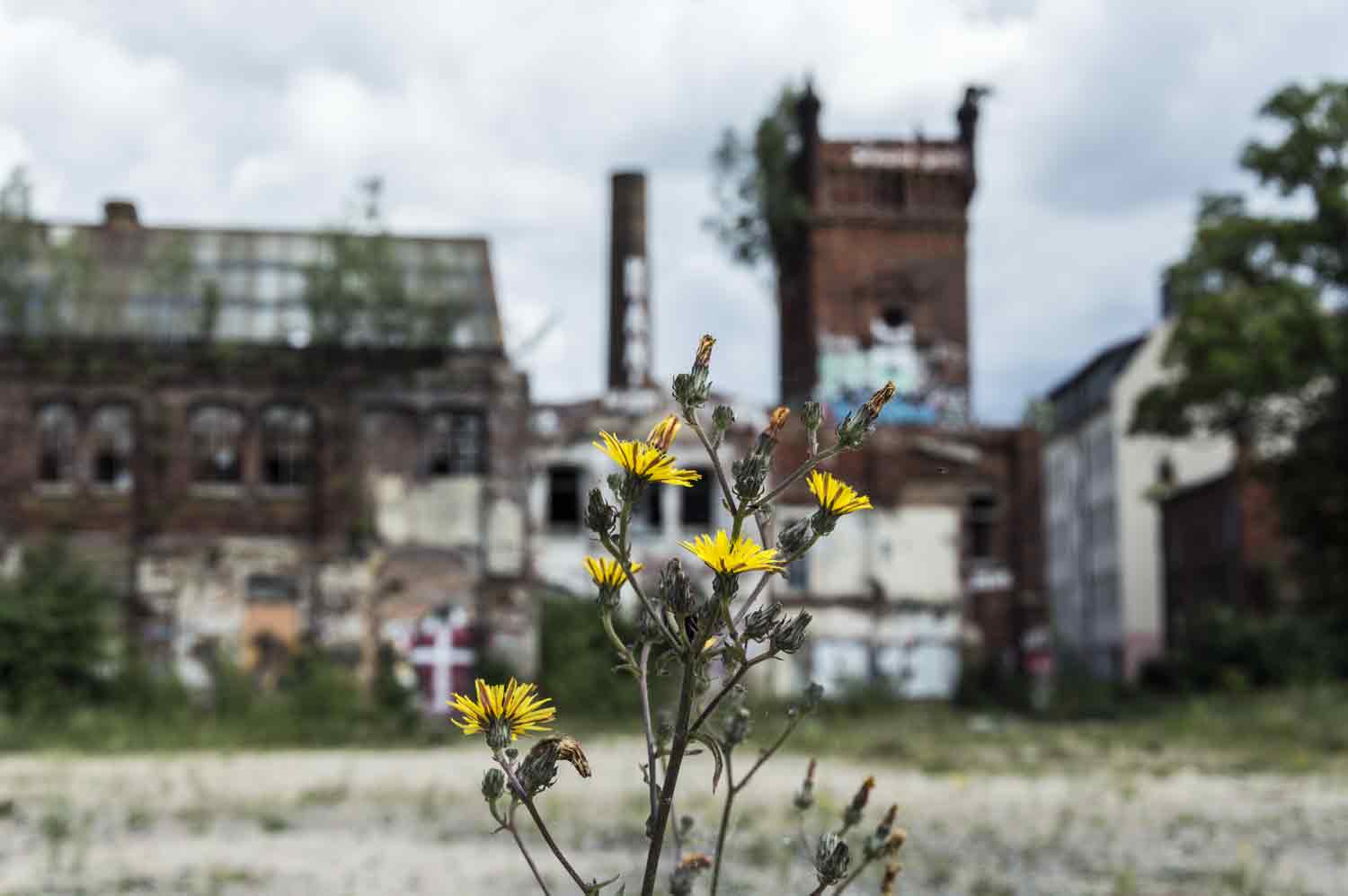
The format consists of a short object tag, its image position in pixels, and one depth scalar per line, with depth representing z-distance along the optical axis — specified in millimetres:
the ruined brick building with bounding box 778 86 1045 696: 33969
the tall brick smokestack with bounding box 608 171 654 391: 39281
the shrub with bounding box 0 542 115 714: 24891
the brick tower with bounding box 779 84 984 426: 38781
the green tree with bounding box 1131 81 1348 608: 25875
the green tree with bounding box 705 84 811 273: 41750
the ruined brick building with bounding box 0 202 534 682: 28109
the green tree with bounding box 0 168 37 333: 29250
